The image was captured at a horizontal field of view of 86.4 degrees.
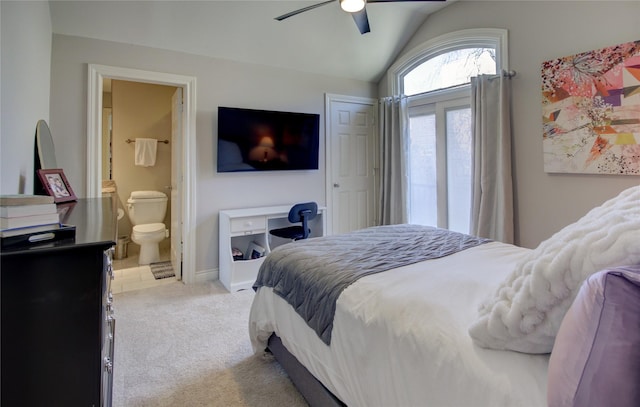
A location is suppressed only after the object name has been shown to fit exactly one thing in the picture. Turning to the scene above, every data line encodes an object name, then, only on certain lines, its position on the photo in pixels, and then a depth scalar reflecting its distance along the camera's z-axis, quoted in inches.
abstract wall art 97.7
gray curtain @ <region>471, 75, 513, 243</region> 125.4
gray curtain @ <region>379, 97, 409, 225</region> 167.6
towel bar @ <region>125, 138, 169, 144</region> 185.9
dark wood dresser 31.7
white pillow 28.8
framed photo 77.5
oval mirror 87.1
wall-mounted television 142.0
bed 31.9
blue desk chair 139.4
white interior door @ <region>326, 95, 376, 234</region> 174.6
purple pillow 24.4
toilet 164.7
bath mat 153.0
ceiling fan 87.5
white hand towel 183.2
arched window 141.3
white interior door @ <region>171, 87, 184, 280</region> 142.6
